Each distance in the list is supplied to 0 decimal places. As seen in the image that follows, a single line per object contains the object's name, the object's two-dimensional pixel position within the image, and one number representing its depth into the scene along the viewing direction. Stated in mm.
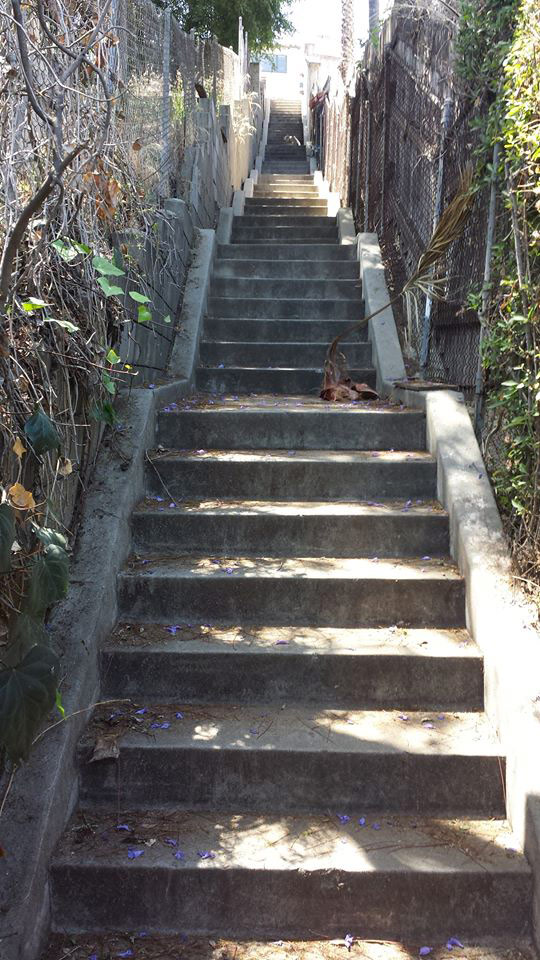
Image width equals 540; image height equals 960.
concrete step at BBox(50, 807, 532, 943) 2498
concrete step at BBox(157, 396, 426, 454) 4312
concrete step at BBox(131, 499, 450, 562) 3678
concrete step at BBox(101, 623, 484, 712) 3098
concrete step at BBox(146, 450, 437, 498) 3979
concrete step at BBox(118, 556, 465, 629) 3373
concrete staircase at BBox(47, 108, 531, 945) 2520
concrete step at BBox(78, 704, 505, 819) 2785
